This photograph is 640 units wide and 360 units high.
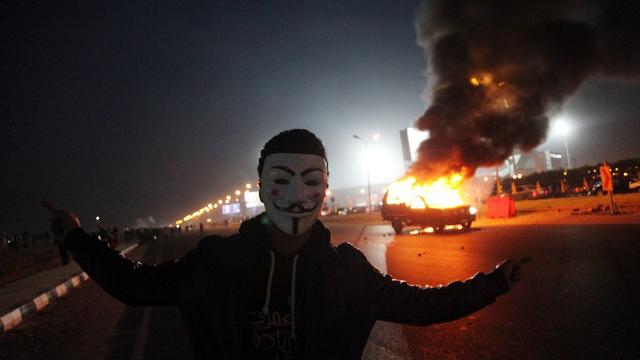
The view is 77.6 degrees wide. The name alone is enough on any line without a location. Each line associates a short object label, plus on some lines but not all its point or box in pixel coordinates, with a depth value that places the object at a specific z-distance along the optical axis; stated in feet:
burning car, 55.42
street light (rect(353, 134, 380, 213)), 134.12
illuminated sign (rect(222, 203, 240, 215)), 368.48
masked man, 5.63
